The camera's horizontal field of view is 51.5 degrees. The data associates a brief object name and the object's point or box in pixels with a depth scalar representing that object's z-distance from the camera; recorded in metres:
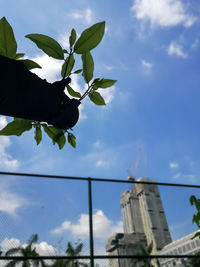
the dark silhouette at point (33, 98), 0.42
